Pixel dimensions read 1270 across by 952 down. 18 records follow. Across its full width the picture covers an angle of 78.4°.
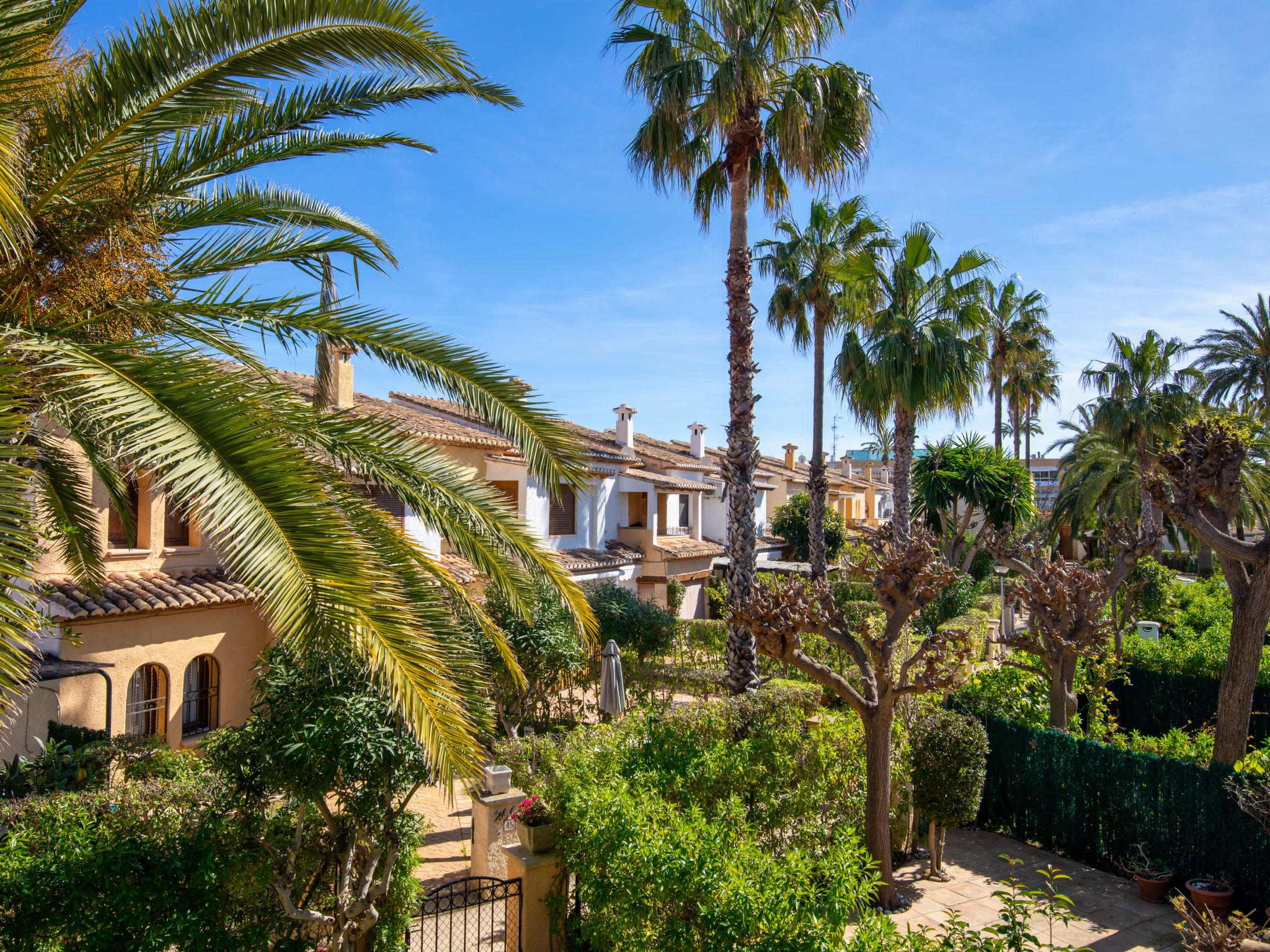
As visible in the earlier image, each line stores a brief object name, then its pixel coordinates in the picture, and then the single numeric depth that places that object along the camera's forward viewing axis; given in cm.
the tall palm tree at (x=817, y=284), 2286
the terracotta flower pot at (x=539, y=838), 747
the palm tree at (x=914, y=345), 2041
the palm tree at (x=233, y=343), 416
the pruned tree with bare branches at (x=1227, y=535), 994
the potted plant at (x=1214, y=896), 860
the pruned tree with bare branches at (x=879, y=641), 815
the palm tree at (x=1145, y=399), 2741
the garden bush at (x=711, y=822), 501
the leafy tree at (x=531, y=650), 1309
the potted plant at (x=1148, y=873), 916
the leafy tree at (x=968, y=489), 2603
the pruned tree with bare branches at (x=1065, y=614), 1123
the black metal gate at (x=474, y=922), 688
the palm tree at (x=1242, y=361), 3189
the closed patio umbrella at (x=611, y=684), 1285
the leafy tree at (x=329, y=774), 595
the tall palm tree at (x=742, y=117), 1373
